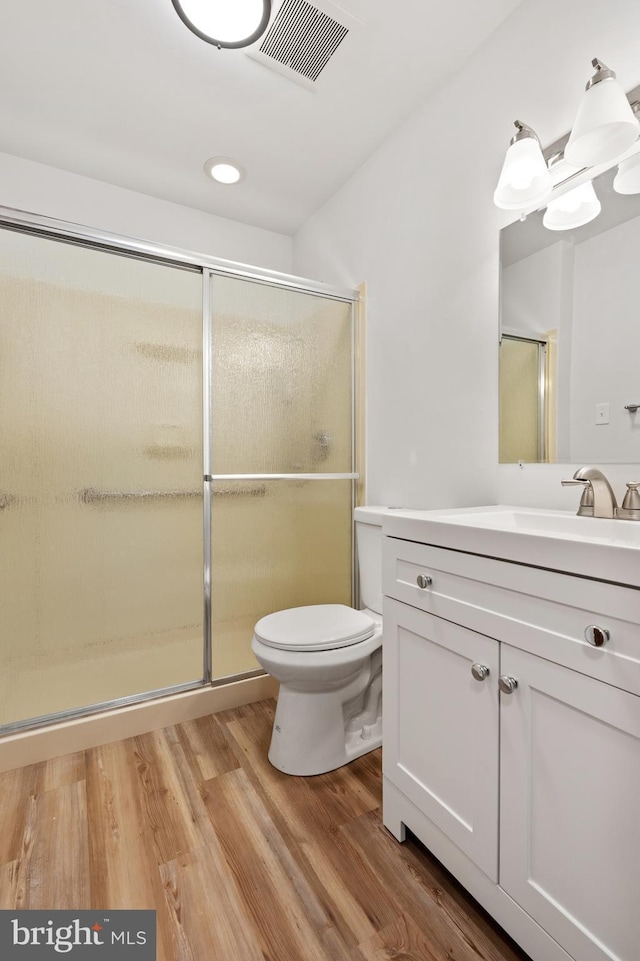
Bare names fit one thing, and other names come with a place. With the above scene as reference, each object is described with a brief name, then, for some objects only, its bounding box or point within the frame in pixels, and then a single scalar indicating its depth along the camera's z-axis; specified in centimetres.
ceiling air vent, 137
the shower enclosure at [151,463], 156
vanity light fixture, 103
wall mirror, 112
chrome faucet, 106
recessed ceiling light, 204
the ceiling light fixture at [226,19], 132
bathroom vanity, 68
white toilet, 140
